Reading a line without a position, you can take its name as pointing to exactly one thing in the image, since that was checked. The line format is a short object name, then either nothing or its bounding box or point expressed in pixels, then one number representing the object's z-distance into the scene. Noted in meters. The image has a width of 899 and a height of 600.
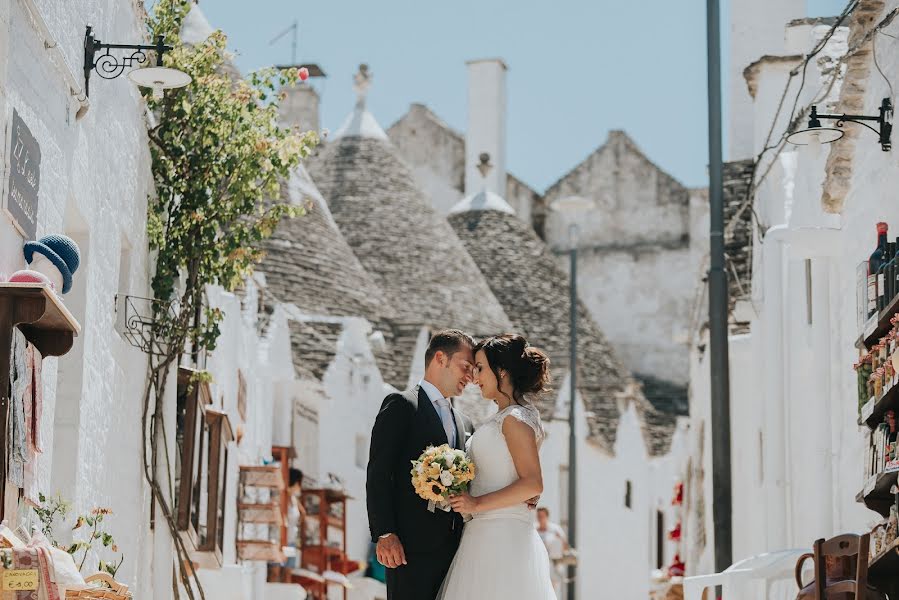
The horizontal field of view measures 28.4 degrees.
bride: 8.48
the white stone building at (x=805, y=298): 12.25
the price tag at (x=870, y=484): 9.83
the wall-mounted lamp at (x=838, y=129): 11.31
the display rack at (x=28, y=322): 7.44
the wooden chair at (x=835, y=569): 9.98
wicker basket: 7.65
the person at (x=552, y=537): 25.22
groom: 8.65
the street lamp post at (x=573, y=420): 27.28
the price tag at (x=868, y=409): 9.84
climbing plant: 13.42
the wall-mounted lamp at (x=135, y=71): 10.55
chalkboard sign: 8.41
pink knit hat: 7.71
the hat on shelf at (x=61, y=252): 8.46
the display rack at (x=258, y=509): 20.39
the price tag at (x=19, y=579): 6.87
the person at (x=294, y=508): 24.48
